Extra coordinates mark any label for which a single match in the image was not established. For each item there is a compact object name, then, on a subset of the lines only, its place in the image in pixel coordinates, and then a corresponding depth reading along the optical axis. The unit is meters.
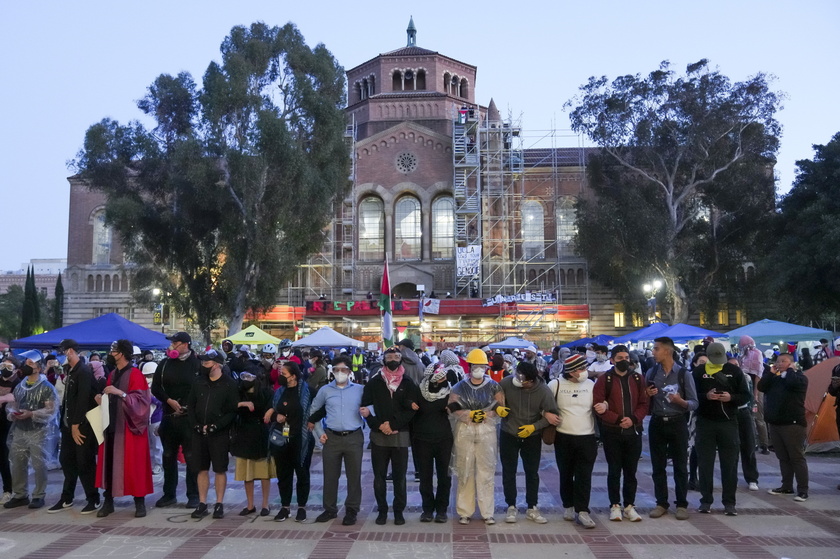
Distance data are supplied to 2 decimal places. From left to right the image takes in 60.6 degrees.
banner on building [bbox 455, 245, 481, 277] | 41.00
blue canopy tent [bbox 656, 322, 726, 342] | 19.47
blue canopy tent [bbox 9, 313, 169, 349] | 15.39
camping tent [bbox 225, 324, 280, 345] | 22.94
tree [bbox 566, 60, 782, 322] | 34.56
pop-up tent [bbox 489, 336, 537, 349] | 25.55
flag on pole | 17.58
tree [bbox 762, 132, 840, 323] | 30.50
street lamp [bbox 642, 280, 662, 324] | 35.50
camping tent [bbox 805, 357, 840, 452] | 12.11
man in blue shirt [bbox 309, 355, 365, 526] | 7.66
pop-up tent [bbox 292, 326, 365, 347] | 22.47
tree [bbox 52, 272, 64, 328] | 49.03
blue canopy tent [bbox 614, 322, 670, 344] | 20.84
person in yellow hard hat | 7.56
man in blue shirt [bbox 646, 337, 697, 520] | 7.84
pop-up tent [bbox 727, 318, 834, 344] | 18.33
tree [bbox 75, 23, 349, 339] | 30.05
